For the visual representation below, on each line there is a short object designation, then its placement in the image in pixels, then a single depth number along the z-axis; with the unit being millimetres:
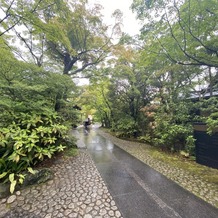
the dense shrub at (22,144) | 3072
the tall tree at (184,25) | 3357
